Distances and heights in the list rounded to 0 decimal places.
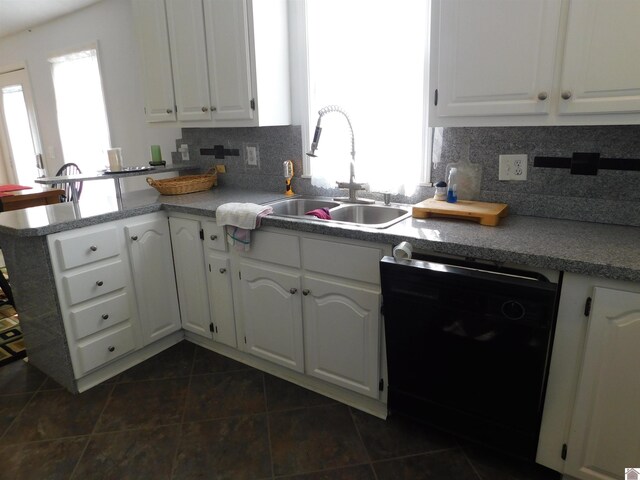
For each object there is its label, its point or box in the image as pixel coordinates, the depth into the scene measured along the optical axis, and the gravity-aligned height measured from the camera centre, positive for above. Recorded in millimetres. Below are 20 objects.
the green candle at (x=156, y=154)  2836 -88
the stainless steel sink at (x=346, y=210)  2073 -374
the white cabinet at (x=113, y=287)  1990 -743
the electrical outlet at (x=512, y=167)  1783 -146
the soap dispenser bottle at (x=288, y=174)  2439 -209
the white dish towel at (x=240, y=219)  1931 -371
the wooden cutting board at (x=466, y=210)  1662 -310
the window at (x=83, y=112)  3760 +285
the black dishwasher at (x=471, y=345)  1266 -692
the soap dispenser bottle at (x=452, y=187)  1863 -233
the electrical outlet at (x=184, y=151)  3016 -78
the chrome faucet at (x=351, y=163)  2090 -135
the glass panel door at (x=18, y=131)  4598 +157
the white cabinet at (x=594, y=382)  1231 -771
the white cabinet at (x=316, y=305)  1736 -748
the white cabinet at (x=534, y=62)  1313 +236
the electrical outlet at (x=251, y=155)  2658 -104
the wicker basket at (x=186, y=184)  2533 -265
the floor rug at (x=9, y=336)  2457 -1198
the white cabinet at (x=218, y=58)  2176 +441
